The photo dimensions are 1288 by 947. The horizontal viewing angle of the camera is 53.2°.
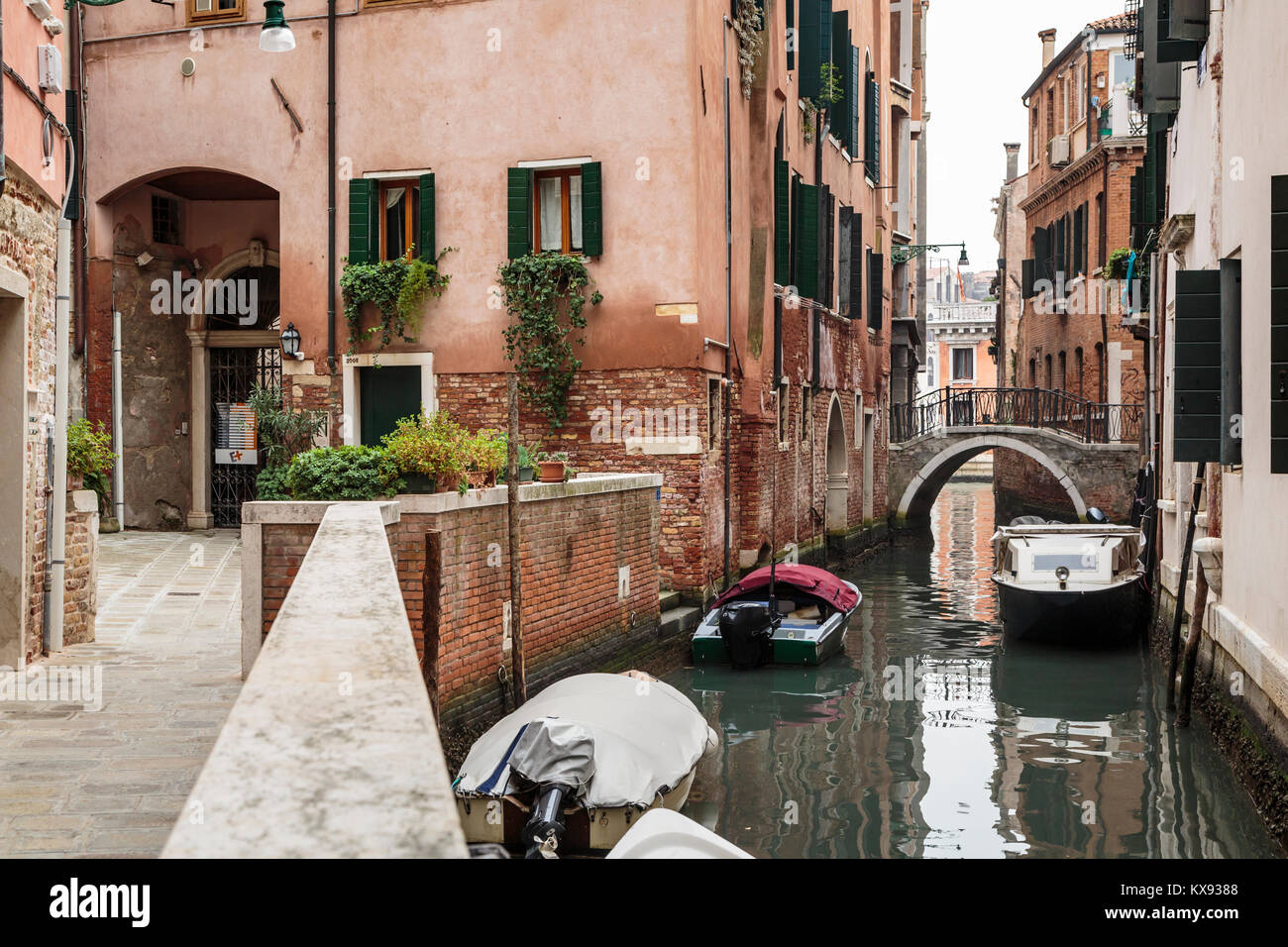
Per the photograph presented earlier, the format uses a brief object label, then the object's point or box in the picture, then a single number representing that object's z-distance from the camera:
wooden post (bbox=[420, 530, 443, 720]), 7.39
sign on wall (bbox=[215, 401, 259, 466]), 15.03
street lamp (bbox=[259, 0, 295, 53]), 9.30
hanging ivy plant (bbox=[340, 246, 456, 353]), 13.02
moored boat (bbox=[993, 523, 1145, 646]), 13.75
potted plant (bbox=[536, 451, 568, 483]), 10.24
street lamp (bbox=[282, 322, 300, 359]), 13.41
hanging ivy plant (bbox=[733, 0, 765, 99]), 14.03
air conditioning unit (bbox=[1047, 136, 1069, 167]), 28.41
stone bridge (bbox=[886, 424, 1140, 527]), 23.55
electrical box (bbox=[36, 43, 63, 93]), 7.17
